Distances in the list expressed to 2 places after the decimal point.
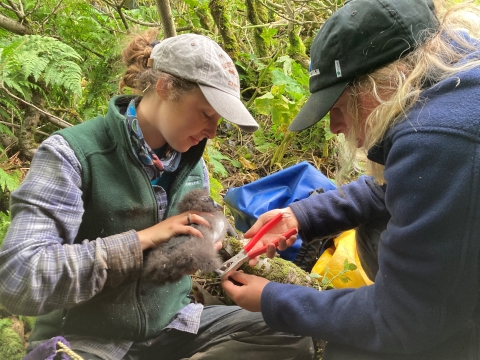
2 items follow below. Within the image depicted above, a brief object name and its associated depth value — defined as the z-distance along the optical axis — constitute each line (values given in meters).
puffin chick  1.44
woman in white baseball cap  1.33
